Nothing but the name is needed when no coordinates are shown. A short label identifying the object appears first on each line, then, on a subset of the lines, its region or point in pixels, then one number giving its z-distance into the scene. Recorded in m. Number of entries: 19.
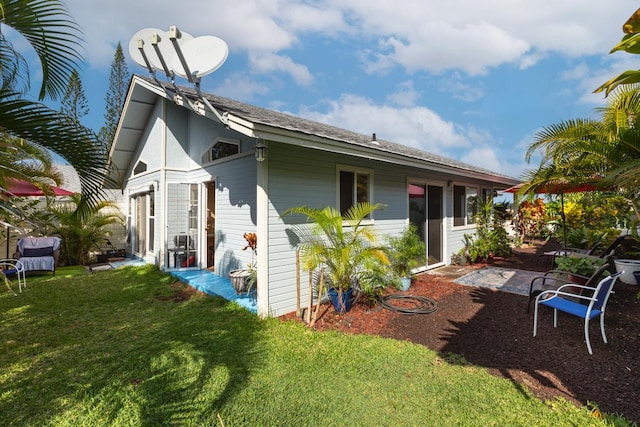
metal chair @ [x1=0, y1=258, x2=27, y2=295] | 6.85
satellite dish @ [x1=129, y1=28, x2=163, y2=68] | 4.78
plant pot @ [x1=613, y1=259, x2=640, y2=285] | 6.62
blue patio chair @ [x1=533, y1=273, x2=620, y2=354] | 3.78
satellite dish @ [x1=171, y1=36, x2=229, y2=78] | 4.61
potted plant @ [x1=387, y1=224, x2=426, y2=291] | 6.84
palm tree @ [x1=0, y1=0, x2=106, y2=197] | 2.47
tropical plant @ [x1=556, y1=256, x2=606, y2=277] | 4.97
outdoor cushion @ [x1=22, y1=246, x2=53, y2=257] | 8.16
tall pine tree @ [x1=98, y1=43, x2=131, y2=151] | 22.88
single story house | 5.10
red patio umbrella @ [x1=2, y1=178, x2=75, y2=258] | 6.69
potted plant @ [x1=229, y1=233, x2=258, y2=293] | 5.85
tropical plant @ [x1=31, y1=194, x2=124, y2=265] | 9.85
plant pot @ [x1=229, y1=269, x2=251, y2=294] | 5.86
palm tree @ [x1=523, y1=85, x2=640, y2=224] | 4.96
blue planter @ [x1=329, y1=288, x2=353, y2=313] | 5.30
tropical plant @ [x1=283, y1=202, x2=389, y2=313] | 5.05
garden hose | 5.32
